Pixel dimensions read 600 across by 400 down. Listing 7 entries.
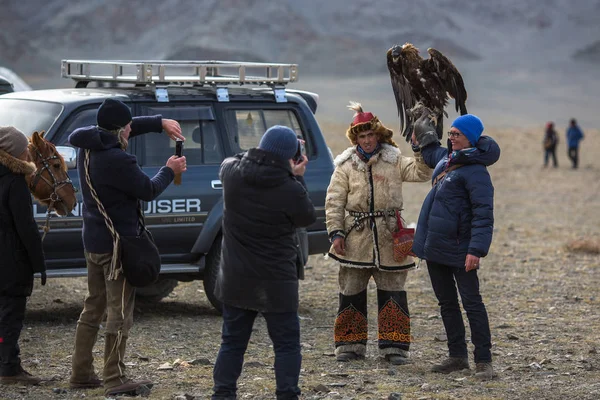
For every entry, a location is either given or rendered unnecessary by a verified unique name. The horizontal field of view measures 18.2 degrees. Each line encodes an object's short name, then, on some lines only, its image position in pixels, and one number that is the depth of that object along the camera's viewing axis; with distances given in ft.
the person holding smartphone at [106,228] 34.74
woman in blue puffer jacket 38.97
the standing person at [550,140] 192.84
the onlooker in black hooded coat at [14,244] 36.71
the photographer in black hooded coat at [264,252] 32.03
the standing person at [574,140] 191.59
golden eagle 42.66
